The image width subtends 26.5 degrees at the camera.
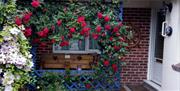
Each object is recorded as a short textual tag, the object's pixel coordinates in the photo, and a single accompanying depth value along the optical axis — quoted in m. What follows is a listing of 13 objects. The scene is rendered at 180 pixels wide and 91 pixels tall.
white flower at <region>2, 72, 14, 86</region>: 6.75
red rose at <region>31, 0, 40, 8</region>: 7.61
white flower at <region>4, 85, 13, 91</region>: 6.80
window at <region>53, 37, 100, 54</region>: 10.27
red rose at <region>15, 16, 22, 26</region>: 7.13
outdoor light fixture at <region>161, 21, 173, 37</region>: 8.09
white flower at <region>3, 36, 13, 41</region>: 6.80
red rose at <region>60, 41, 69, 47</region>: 7.75
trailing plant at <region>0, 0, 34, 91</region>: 6.77
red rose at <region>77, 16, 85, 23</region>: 7.73
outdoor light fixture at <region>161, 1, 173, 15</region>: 8.16
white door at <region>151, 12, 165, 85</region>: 9.74
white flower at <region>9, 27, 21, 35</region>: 6.82
